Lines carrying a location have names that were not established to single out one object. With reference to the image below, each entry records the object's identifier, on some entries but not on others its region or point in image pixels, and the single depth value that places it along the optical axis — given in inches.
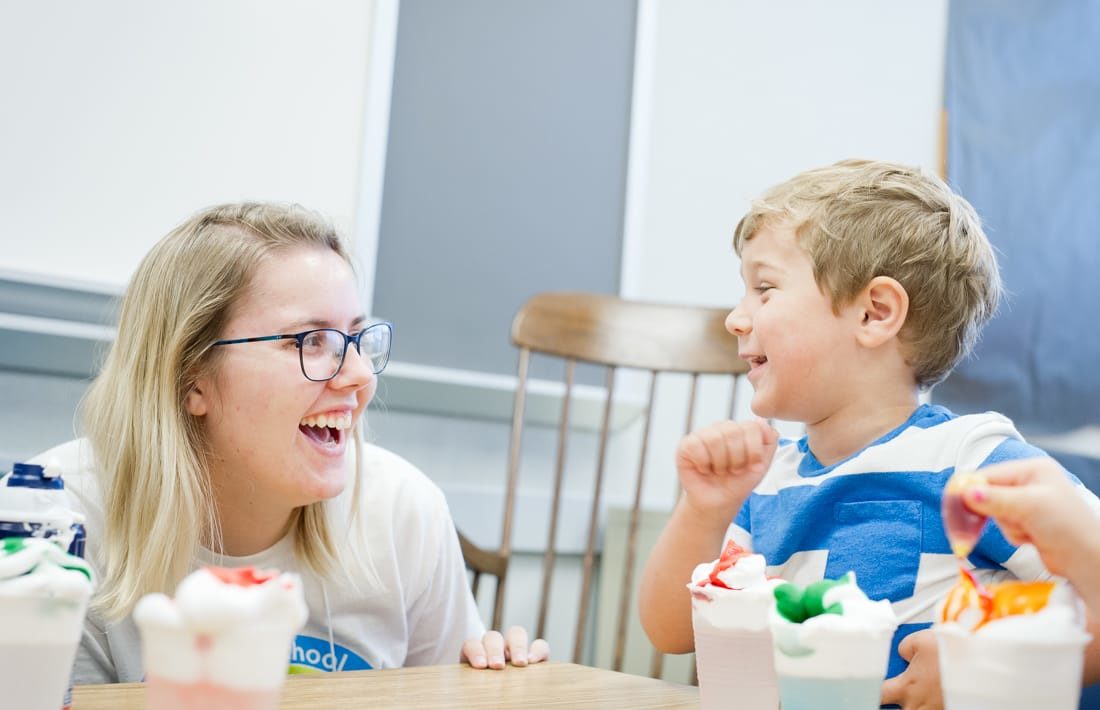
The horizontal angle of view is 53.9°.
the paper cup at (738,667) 28.9
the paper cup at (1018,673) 21.3
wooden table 32.9
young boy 44.5
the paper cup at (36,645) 23.4
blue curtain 98.9
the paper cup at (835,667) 24.0
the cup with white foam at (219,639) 20.5
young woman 45.6
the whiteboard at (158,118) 69.0
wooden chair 73.7
